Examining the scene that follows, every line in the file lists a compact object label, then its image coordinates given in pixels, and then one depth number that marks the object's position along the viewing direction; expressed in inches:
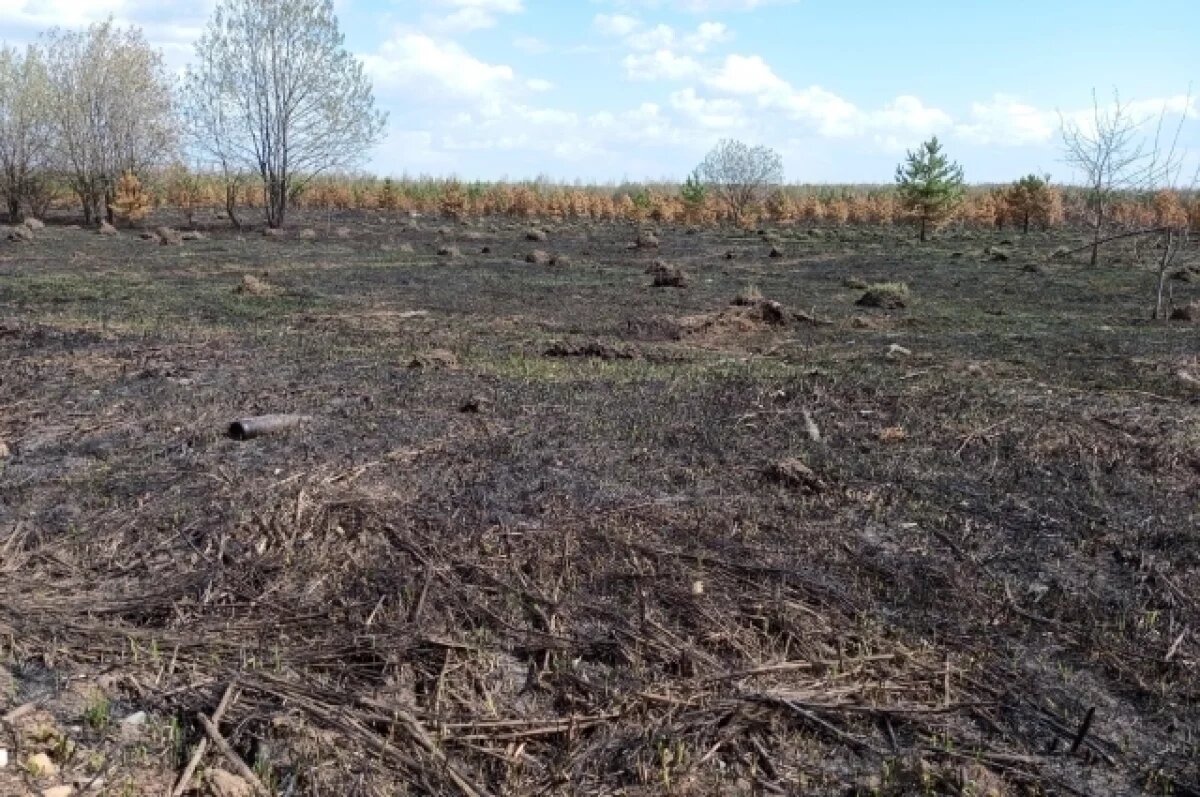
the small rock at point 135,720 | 127.5
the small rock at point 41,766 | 114.7
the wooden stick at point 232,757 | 117.0
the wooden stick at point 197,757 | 115.4
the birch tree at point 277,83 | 1219.9
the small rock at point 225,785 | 115.9
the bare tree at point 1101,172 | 936.3
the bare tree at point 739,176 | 1787.6
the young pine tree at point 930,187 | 1242.6
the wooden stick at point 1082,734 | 129.2
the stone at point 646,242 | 1037.4
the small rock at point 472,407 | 269.3
